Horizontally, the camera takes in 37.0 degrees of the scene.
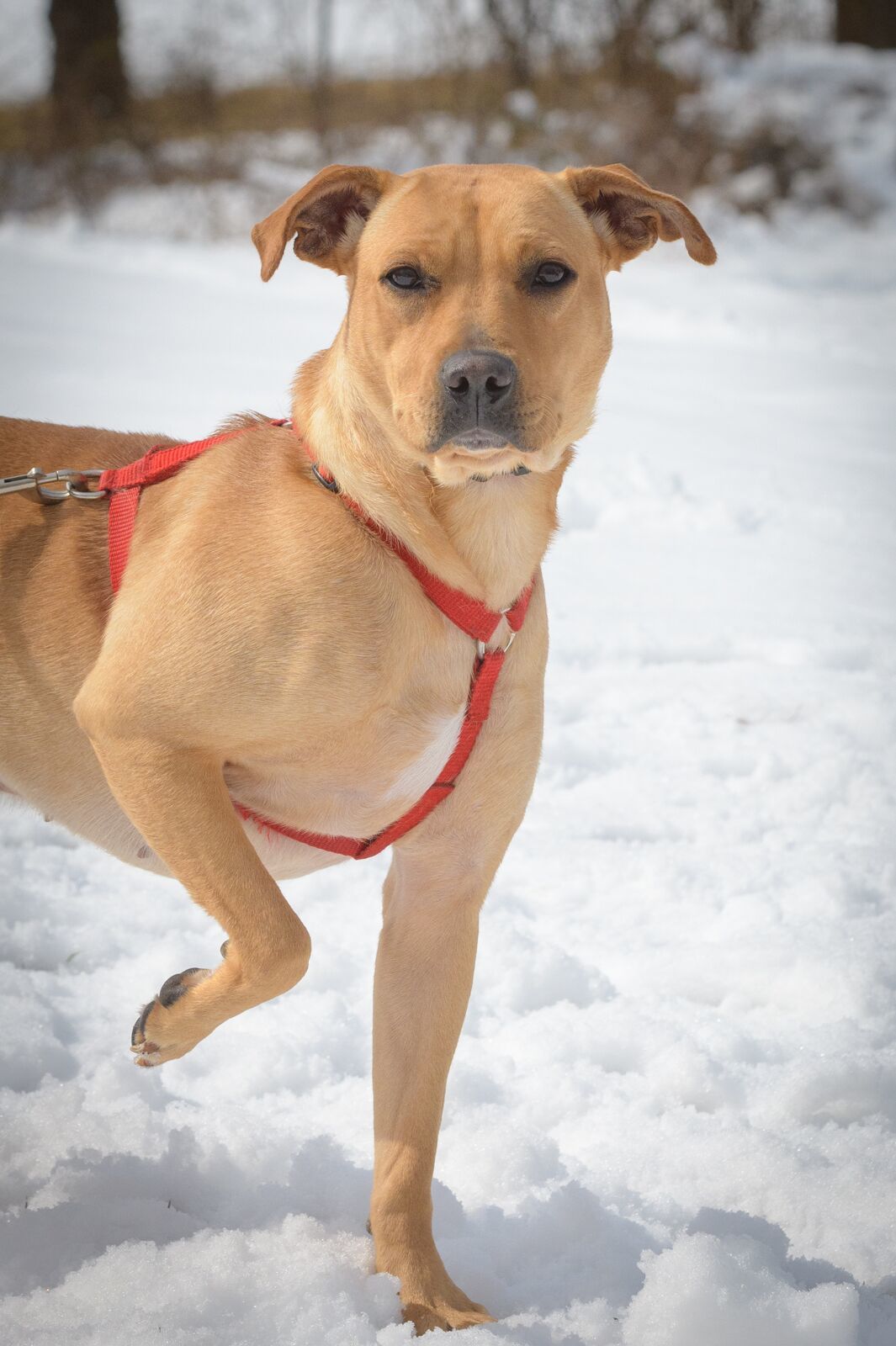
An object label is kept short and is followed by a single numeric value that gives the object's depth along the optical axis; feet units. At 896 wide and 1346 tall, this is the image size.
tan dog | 8.07
